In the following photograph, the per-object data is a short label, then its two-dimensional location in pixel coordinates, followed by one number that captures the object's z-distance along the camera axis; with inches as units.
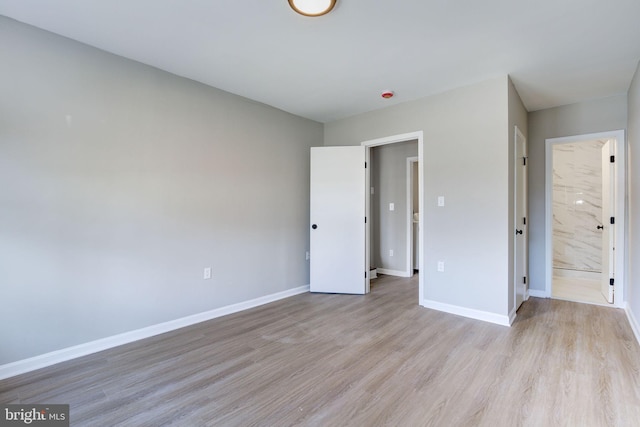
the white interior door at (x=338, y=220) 160.4
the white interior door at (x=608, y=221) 138.6
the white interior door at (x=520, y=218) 129.4
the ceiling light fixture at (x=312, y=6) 72.7
